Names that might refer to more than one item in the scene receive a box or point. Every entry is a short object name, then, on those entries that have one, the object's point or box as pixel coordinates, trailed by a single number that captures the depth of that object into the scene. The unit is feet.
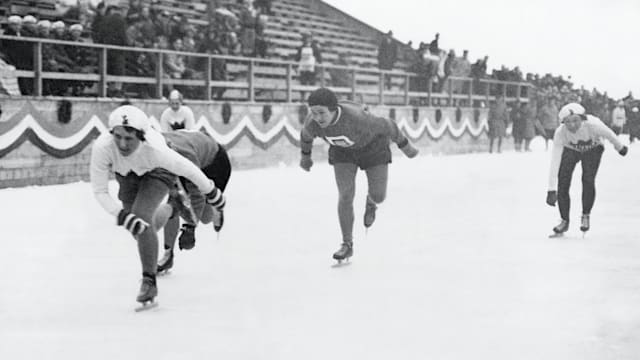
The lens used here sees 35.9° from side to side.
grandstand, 62.56
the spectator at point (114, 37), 53.26
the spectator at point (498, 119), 97.81
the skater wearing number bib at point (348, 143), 25.34
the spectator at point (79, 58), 52.13
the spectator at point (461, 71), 101.65
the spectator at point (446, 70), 95.76
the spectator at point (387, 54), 90.53
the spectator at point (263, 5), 84.28
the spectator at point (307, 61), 74.90
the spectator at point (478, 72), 102.94
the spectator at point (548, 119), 101.04
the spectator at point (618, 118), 126.82
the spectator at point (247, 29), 70.03
